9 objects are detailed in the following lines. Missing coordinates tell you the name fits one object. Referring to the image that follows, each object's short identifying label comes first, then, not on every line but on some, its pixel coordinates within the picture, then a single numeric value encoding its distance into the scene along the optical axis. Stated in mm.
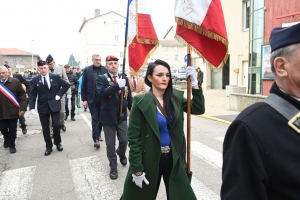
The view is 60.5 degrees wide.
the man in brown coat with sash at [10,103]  5969
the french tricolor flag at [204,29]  2764
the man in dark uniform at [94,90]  6051
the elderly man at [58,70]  7174
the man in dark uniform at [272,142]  1152
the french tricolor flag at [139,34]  3775
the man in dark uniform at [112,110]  4344
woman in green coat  2566
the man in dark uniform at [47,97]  5656
